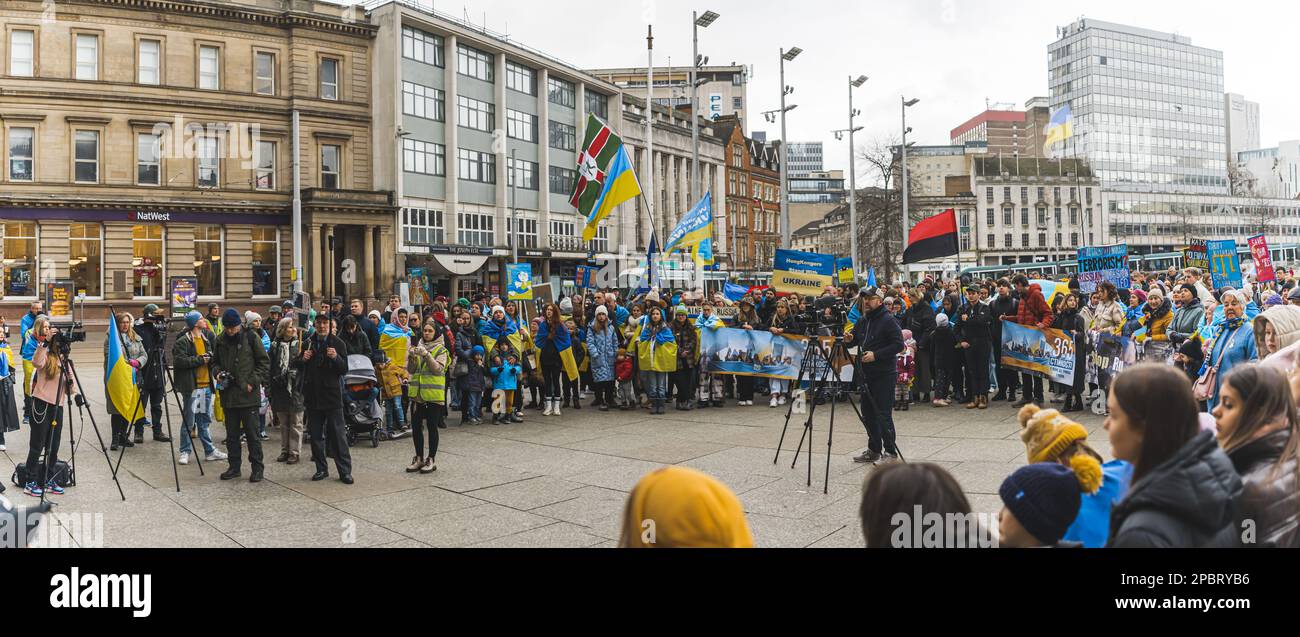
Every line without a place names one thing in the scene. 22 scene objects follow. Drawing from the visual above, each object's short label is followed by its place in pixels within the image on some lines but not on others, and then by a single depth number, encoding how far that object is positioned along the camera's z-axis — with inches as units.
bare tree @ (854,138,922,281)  2217.0
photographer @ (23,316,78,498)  347.3
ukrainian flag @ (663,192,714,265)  743.1
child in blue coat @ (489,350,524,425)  538.9
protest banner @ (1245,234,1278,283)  866.1
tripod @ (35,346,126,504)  339.0
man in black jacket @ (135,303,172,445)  454.0
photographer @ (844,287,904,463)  376.8
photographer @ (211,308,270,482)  376.5
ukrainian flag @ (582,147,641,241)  738.8
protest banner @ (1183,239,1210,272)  1008.2
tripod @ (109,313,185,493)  418.3
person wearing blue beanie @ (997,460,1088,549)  114.1
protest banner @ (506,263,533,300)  757.9
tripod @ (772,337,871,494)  360.5
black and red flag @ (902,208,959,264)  657.6
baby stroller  456.4
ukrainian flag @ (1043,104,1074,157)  1950.1
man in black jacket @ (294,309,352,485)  372.5
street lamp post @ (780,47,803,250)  1302.8
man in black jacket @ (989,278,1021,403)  566.0
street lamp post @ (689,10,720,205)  1083.9
